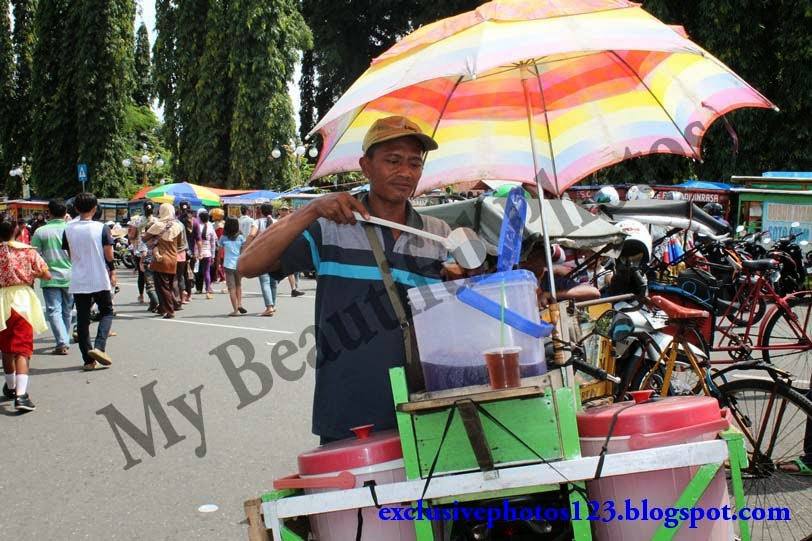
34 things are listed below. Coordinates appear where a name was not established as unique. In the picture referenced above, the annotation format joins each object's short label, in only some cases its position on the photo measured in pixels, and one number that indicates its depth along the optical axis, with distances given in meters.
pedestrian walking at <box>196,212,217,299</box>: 15.25
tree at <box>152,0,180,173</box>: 35.41
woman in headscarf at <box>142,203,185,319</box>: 11.74
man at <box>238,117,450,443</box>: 2.64
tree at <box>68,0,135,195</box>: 36.01
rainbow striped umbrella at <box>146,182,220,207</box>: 21.75
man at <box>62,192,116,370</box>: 8.14
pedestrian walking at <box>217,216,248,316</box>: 12.46
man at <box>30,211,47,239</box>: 27.80
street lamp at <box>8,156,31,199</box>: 42.88
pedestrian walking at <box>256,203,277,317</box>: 12.09
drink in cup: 2.12
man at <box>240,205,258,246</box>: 15.65
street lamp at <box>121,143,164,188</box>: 34.34
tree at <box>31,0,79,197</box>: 37.16
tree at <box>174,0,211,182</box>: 33.72
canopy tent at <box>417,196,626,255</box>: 4.80
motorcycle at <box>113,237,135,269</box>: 23.88
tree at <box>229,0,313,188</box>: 31.66
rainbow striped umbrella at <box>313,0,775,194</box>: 2.52
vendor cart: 2.15
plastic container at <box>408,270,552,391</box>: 2.28
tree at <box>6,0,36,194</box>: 41.56
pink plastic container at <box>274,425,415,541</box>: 2.28
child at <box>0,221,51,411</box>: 6.69
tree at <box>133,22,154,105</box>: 47.62
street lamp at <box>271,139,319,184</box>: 30.36
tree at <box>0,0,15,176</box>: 40.66
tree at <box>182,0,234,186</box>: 32.66
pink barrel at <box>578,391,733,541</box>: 2.23
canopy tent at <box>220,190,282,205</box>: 27.16
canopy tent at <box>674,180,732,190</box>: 17.36
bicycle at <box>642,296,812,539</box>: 3.69
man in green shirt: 8.74
